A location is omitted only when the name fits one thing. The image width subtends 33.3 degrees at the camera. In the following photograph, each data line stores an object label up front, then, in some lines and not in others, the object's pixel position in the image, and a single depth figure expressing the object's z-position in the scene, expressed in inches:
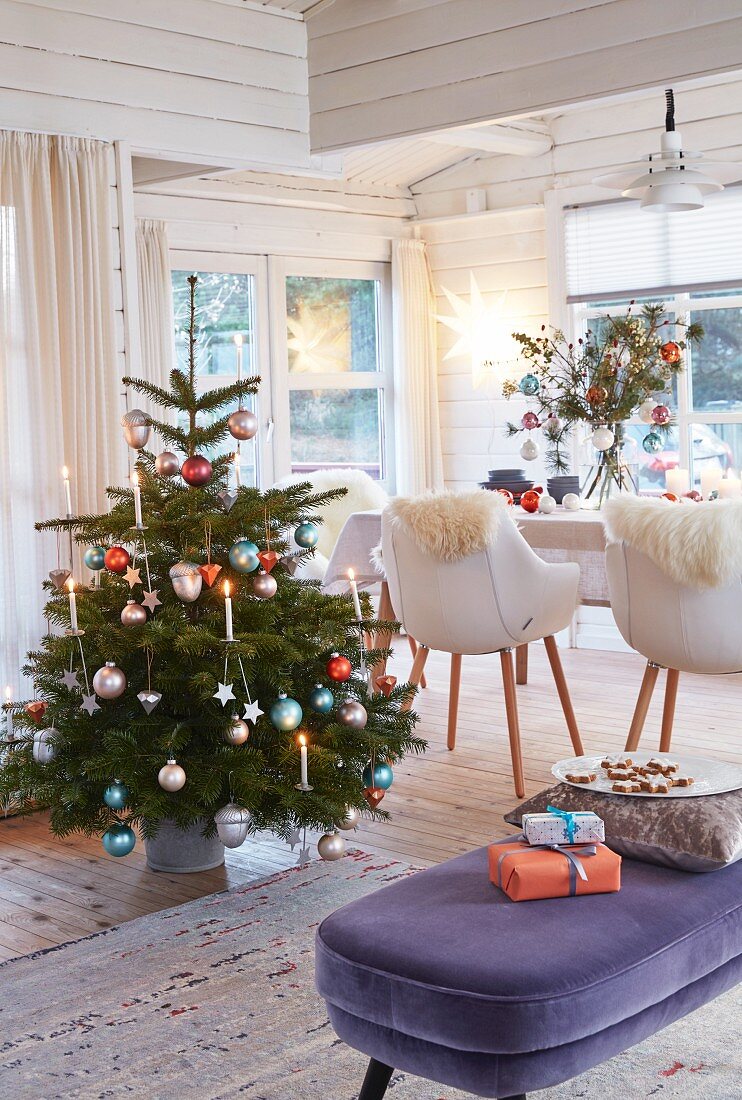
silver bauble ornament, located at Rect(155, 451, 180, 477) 125.1
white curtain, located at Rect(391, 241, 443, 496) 275.1
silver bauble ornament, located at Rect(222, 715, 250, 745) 115.8
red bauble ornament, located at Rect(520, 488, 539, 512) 186.1
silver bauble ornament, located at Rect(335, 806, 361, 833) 119.6
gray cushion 82.7
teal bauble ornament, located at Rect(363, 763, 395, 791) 124.3
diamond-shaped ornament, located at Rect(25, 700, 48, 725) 124.0
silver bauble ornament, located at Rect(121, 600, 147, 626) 118.9
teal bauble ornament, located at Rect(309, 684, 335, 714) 122.6
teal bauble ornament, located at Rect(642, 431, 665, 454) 190.2
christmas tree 117.2
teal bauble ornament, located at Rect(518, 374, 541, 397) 201.6
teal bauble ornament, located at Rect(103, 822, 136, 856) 119.7
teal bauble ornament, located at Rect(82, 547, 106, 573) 126.0
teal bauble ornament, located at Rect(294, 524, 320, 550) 126.3
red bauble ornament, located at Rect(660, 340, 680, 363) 177.8
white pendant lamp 165.2
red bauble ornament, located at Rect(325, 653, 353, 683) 122.3
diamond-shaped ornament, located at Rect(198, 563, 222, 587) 118.3
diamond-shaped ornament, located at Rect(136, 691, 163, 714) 117.4
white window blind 230.4
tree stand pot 131.8
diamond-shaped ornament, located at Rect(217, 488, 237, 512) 123.7
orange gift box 77.9
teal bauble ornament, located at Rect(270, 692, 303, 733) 117.9
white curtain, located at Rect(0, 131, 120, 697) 151.6
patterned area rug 86.4
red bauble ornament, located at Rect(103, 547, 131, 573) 121.1
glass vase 187.2
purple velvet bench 67.4
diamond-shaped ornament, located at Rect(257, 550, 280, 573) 121.2
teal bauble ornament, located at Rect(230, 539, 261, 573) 119.4
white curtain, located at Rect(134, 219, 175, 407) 229.8
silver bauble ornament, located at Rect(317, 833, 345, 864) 118.2
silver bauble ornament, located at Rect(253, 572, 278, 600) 119.9
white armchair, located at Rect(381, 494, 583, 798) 157.5
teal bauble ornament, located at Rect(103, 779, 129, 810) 116.3
